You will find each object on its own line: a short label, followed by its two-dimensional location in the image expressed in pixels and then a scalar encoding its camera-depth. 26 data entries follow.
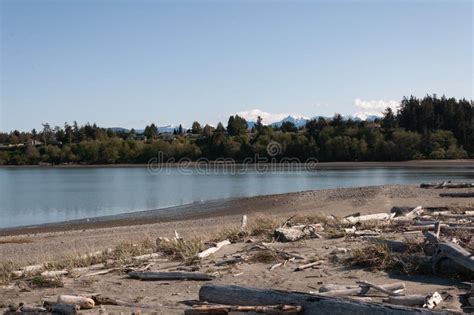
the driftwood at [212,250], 11.41
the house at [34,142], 165.82
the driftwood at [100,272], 10.59
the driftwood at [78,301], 8.41
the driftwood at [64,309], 8.20
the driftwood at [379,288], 8.11
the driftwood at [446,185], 35.75
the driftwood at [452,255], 8.99
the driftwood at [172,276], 9.93
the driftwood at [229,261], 10.85
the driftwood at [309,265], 10.22
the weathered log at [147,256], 11.73
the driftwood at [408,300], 7.67
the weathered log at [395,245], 10.62
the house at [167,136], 153.32
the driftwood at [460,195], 29.93
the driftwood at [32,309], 8.35
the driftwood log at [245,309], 7.38
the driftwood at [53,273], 10.27
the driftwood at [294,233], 12.70
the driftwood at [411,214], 15.74
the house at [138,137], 164.75
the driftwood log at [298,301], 6.95
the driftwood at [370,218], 15.35
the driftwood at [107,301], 8.65
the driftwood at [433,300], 7.56
